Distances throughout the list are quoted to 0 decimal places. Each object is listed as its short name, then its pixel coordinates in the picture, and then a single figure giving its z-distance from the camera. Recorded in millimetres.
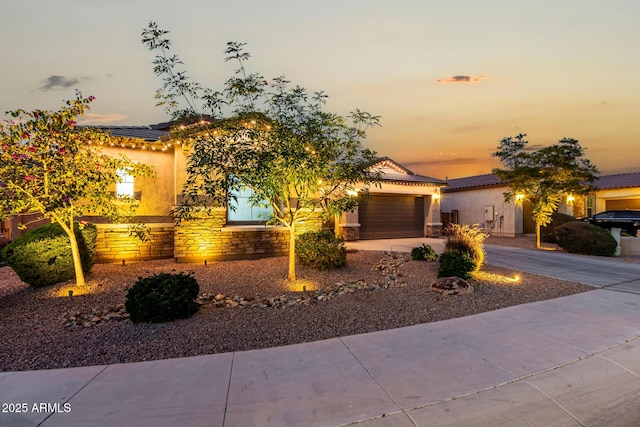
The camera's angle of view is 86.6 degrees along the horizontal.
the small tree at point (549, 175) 14930
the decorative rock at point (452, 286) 7082
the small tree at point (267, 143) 7043
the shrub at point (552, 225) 17503
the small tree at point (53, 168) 6781
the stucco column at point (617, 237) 13758
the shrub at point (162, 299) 5453
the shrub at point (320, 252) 9375
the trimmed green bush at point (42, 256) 7773
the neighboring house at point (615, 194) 22422
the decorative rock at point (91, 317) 5625
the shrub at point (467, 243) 8906
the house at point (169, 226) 10789
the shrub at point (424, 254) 10417
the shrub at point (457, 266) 7962
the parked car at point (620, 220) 18359
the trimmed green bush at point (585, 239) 13297
